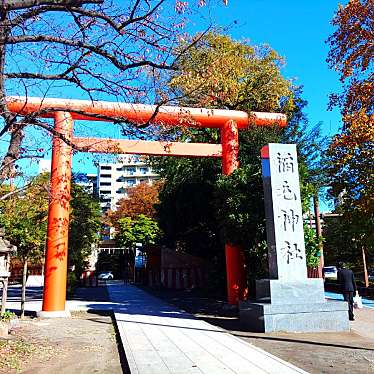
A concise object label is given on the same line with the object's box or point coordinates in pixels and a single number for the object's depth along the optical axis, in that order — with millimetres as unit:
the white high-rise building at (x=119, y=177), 75000
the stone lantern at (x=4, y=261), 9297
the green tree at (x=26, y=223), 11492
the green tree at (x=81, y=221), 18734
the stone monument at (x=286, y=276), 8727
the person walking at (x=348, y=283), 10977
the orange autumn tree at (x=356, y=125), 11344
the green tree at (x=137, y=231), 37750
